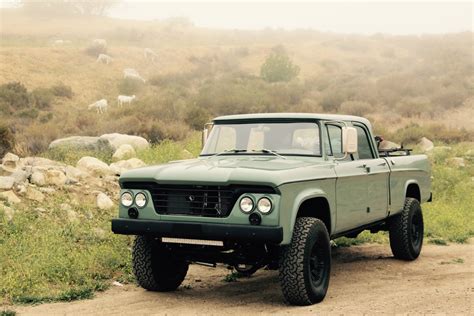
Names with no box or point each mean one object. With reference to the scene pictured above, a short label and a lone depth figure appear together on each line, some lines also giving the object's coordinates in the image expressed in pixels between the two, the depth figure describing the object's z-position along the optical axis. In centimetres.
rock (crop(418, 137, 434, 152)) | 2330
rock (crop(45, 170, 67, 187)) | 1145
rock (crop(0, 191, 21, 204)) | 1017
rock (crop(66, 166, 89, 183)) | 1194
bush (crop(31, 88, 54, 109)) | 3153
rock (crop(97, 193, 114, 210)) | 1100
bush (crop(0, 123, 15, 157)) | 1570
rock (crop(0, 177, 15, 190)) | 1060
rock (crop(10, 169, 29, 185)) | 1116
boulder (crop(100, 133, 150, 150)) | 1865
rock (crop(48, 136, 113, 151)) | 1733
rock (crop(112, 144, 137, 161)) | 1619
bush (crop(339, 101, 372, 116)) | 3491
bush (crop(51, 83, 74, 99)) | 3540
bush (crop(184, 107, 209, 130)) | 2497
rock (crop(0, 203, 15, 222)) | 927
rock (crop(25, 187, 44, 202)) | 1055
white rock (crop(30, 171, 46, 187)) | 1131
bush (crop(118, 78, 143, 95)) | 4009
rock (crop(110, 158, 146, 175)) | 1400
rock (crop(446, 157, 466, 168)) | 1936
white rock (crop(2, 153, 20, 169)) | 1229
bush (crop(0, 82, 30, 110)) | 2920
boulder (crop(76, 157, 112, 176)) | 1310
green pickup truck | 603
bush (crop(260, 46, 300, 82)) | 4319
